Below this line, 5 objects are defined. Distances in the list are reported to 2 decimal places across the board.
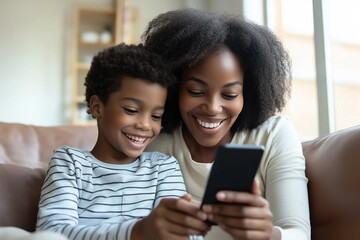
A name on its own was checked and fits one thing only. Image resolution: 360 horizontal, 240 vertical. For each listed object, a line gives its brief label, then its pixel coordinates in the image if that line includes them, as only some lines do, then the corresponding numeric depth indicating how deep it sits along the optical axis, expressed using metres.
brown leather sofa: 1.01
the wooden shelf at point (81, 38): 4.01
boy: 1.01
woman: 1.09
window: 2.12
